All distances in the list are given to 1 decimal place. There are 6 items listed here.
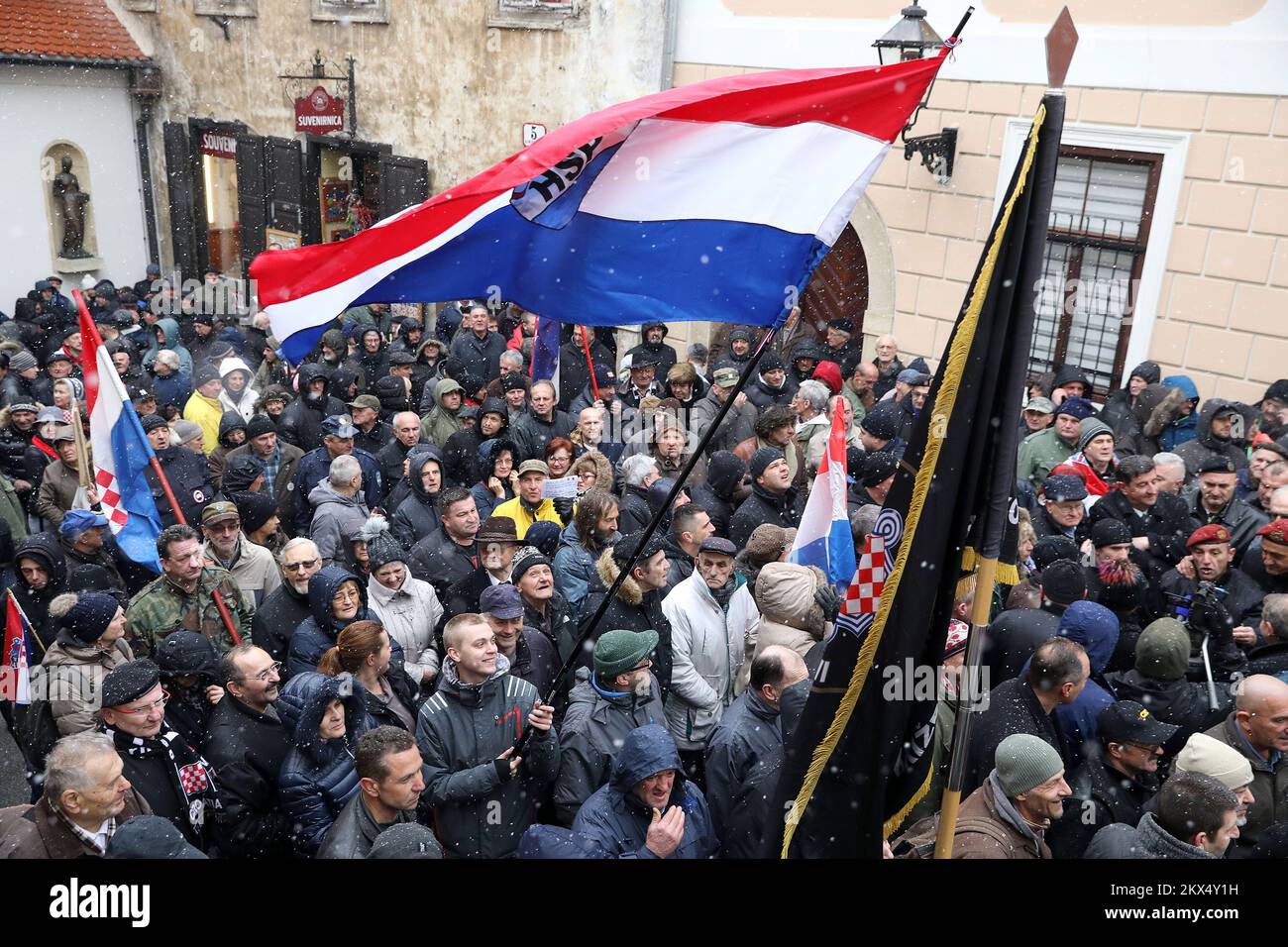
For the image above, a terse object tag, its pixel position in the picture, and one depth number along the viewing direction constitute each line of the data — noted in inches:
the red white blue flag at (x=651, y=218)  150.8
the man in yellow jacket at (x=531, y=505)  274.8
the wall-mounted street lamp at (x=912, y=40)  356.2
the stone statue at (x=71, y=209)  764.0
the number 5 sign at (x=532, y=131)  594.9
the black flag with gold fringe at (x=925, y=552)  110.4
